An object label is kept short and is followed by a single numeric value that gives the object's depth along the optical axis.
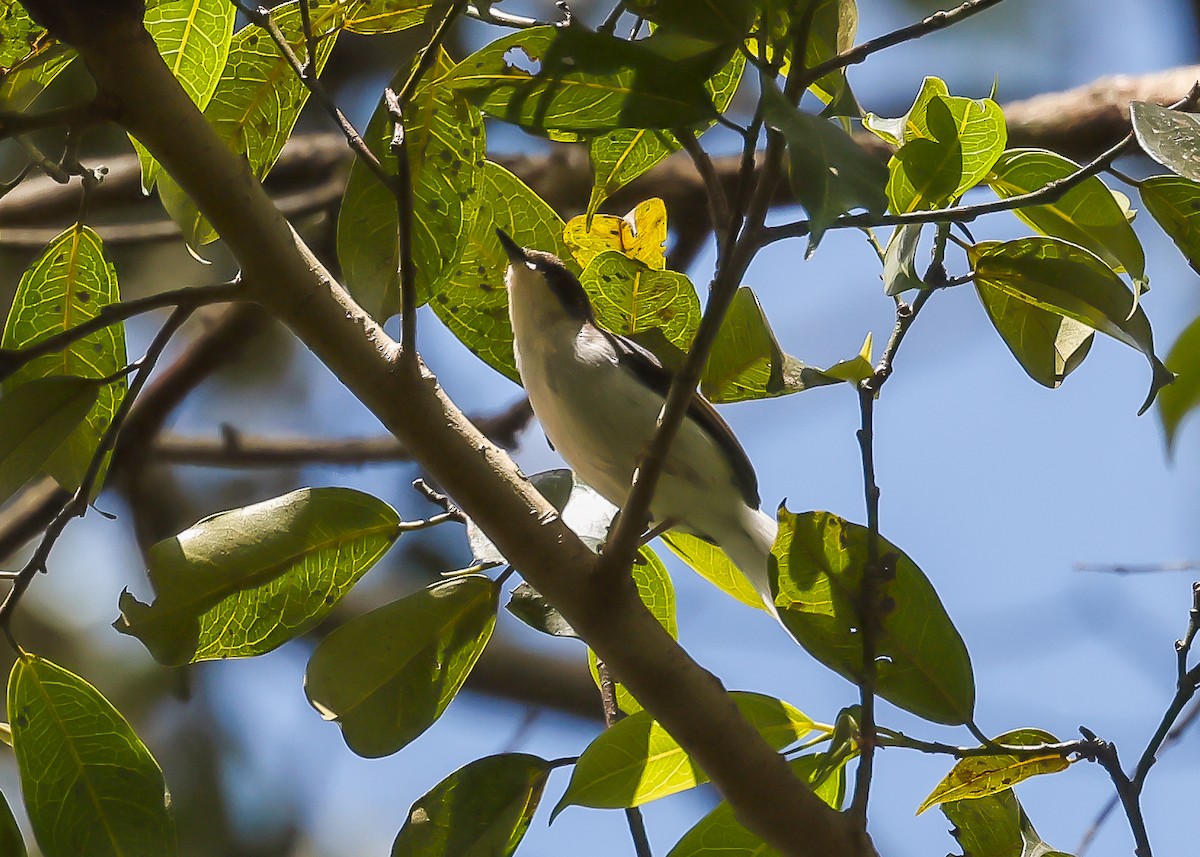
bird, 4.71
